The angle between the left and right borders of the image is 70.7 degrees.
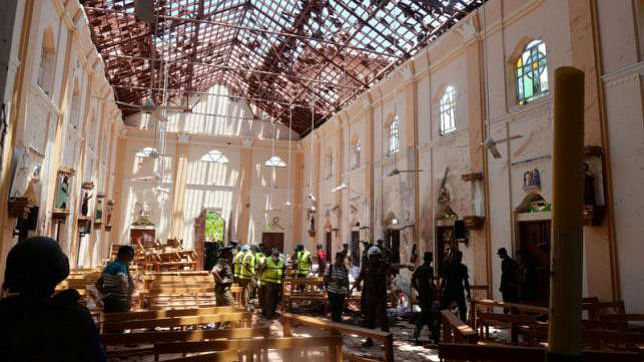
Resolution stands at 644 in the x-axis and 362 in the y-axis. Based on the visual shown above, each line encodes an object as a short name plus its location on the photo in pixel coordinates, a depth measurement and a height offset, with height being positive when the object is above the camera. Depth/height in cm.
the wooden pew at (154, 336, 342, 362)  342 -73
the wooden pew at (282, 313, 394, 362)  373 -71
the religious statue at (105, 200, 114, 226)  2015 +146
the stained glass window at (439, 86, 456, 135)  1354 +430
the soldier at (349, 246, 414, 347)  771 -62
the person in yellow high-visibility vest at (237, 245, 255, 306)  1103 -53
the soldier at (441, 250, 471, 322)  797 -56
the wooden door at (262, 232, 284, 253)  2586 +56
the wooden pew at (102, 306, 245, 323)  517 -79
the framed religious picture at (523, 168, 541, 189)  991 +167
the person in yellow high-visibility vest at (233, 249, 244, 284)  1140 -44
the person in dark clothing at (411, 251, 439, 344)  768 -72
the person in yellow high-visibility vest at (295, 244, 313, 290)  1263 -37
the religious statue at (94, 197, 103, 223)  1761 +134
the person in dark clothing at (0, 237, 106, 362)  156 -25
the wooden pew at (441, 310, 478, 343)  341 -63
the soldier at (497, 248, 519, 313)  861 -47
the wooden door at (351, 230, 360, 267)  1878 +17
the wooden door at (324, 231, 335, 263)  2171 +31
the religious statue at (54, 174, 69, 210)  1160 +132
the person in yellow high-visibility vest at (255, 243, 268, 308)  1095 -50
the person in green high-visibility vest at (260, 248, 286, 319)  1038 -71
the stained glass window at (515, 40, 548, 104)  1039 +427
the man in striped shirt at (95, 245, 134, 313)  576 -47
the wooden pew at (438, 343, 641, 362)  244 -54
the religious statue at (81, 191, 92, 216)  1476 +131
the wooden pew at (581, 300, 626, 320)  603 -79
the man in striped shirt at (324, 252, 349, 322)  820 -63
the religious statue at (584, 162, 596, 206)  830 +124
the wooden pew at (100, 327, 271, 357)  399 -80
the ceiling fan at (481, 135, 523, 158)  889 +212
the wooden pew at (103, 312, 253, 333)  480 -83
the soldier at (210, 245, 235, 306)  761 -58
